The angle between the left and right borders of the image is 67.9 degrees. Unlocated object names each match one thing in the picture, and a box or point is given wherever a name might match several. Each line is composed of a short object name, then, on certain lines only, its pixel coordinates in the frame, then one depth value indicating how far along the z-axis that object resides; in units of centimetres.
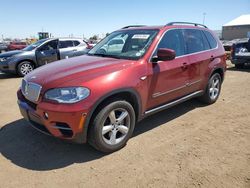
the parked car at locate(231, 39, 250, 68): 796
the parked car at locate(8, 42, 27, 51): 1882
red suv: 237
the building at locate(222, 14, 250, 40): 4711
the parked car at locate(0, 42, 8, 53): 1893
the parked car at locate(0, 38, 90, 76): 730
